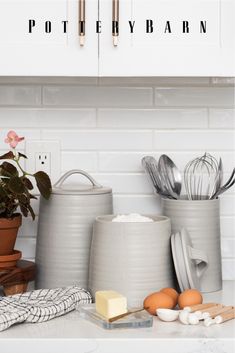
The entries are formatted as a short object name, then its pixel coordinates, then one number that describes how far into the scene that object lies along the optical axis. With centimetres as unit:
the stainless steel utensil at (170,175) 184
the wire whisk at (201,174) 194
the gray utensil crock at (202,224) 177
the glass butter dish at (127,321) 151
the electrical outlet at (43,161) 194
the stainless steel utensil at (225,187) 181
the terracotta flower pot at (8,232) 174
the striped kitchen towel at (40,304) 152
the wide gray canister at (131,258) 163
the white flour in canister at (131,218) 168
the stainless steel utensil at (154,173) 184
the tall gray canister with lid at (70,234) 174
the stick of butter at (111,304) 151
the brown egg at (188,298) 159
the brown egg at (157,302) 157
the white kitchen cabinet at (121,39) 166
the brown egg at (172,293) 161
